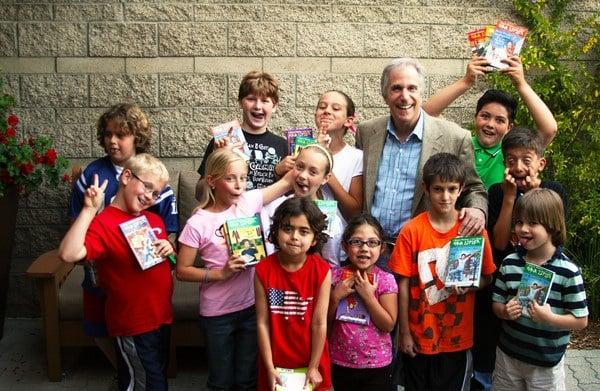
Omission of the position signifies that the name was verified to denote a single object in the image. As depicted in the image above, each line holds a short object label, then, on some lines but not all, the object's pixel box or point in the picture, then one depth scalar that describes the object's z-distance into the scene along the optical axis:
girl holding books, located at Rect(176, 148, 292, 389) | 3.58
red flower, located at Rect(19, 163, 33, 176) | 4.87
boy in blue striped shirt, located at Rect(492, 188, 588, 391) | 3.31
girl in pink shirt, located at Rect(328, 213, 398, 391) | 3.49
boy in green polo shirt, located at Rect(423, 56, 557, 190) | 3.92
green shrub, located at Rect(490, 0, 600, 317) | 5.68
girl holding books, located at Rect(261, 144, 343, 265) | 3.65
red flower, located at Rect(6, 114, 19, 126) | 4.92
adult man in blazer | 3.71
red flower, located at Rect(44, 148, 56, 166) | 5.02
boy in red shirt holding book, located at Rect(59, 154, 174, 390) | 3.46
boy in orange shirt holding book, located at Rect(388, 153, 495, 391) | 3.50
